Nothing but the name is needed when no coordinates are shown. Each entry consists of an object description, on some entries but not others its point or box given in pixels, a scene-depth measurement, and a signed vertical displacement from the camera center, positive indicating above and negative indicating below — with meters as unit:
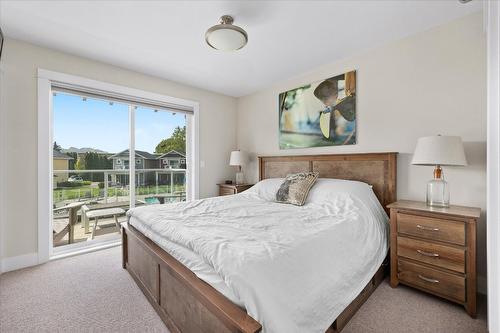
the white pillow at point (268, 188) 2.85 -0.29
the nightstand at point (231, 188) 3.84 -0.38
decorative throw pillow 2.51 -0.25
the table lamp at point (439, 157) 1.90 +0.08
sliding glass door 3.03 +0.07
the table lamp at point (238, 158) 4.00 +0.15
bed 1.03 -0.57
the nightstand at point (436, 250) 1.71 -0.68
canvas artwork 2.88 +0.73
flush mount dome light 2.04 +1.21
